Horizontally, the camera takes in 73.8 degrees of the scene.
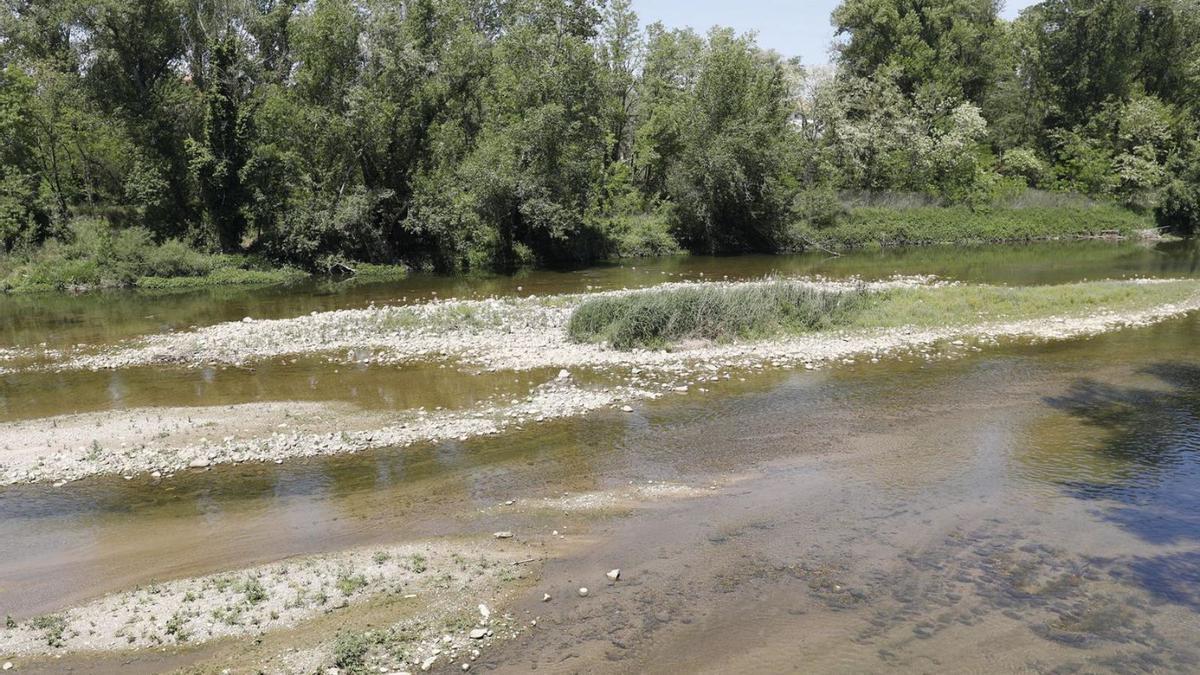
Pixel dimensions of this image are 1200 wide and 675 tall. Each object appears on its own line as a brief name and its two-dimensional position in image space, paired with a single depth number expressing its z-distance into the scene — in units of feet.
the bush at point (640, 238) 180.45
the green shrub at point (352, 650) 29.94
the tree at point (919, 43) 216.74
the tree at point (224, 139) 153.58
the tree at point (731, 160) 173.88
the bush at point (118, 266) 144.15
